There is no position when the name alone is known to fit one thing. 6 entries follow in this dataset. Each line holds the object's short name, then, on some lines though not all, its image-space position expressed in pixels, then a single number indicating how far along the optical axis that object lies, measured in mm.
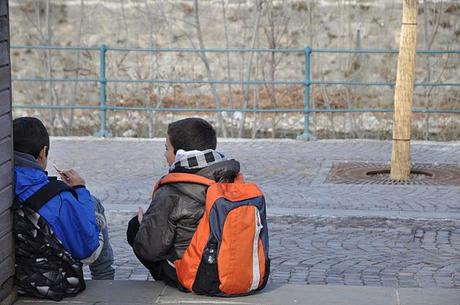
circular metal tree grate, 20875
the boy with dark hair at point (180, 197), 10000
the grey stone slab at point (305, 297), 10086
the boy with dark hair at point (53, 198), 9828
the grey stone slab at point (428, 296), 10148
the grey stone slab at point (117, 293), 10086
